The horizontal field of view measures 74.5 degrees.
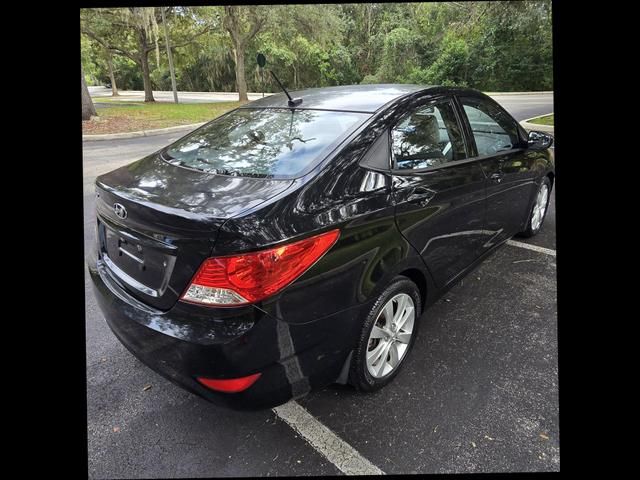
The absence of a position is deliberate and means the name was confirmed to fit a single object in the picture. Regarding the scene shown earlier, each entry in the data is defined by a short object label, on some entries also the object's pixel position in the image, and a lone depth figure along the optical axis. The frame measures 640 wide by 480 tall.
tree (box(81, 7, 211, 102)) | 18.70
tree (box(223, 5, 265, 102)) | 19.55
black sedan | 1.67
